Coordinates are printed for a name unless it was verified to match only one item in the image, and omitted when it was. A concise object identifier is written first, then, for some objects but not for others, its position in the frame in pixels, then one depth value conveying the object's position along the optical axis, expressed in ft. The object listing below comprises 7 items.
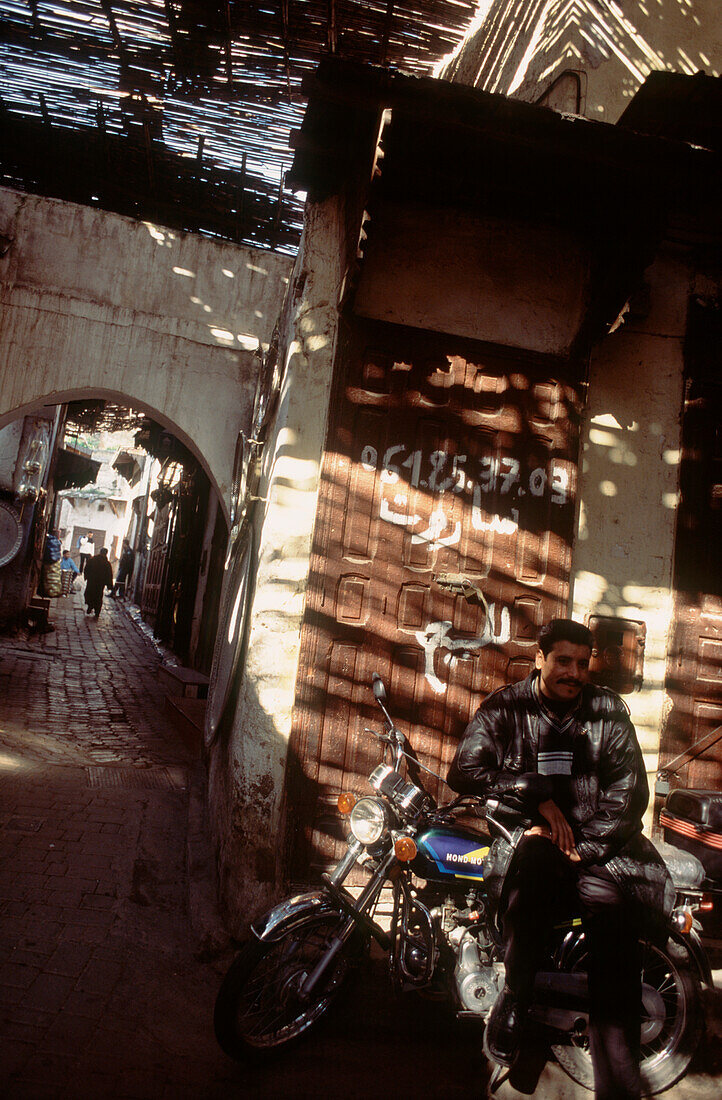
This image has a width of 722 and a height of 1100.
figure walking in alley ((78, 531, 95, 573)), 117.83
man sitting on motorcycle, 8.04
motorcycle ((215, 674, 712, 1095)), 8.52
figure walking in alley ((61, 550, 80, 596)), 77.46
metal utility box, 13.35
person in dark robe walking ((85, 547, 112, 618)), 57.57
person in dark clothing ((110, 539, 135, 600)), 88.43
